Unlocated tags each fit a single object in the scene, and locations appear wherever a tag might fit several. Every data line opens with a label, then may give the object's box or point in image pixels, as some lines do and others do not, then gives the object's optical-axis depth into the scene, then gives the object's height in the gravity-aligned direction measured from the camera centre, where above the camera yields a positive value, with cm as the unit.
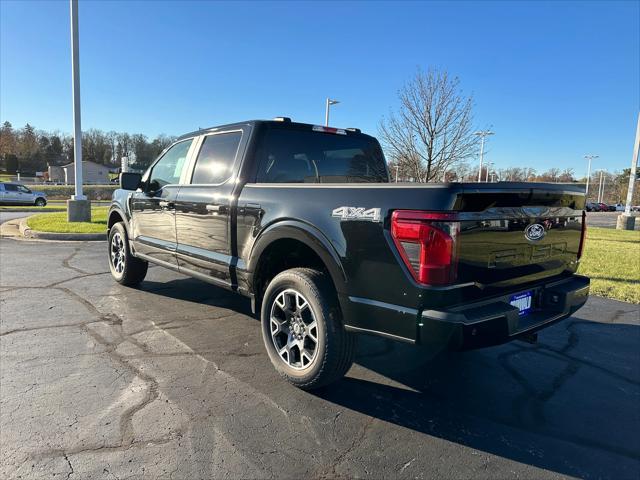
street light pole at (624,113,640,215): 1800 +148
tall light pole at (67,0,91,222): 1271 +127
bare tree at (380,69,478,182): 1312 +169
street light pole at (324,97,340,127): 2609 +539
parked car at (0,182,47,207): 2714 -115
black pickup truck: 241 -36
